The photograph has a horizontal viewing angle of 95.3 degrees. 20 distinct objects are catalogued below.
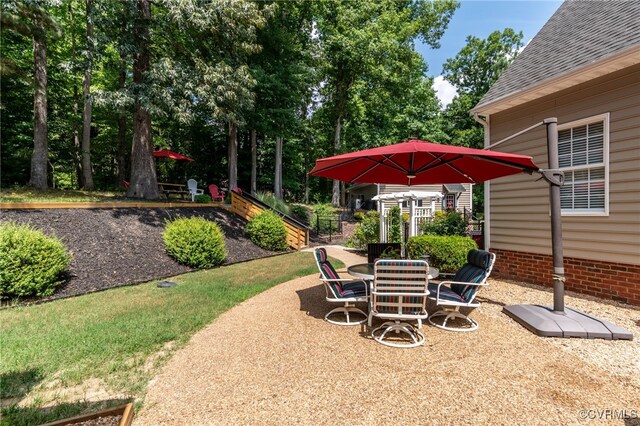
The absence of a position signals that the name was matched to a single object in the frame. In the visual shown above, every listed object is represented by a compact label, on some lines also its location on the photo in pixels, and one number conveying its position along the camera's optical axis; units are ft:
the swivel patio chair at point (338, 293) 13.61
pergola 30.68
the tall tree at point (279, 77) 45.91
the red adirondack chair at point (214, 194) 50.39
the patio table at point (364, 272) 13.32
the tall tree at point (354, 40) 64.59
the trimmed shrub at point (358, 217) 56.11
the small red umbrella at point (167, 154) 48.44
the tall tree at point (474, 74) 80.79
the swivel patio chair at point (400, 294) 11.44
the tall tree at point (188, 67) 32.65
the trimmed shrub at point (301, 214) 52.80
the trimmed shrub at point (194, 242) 24.48
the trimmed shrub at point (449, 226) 27.04
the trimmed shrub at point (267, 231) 33.42
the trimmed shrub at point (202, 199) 48.35
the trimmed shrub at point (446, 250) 22.08
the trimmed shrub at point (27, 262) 15.61
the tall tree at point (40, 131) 35.17
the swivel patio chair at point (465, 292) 12.92
